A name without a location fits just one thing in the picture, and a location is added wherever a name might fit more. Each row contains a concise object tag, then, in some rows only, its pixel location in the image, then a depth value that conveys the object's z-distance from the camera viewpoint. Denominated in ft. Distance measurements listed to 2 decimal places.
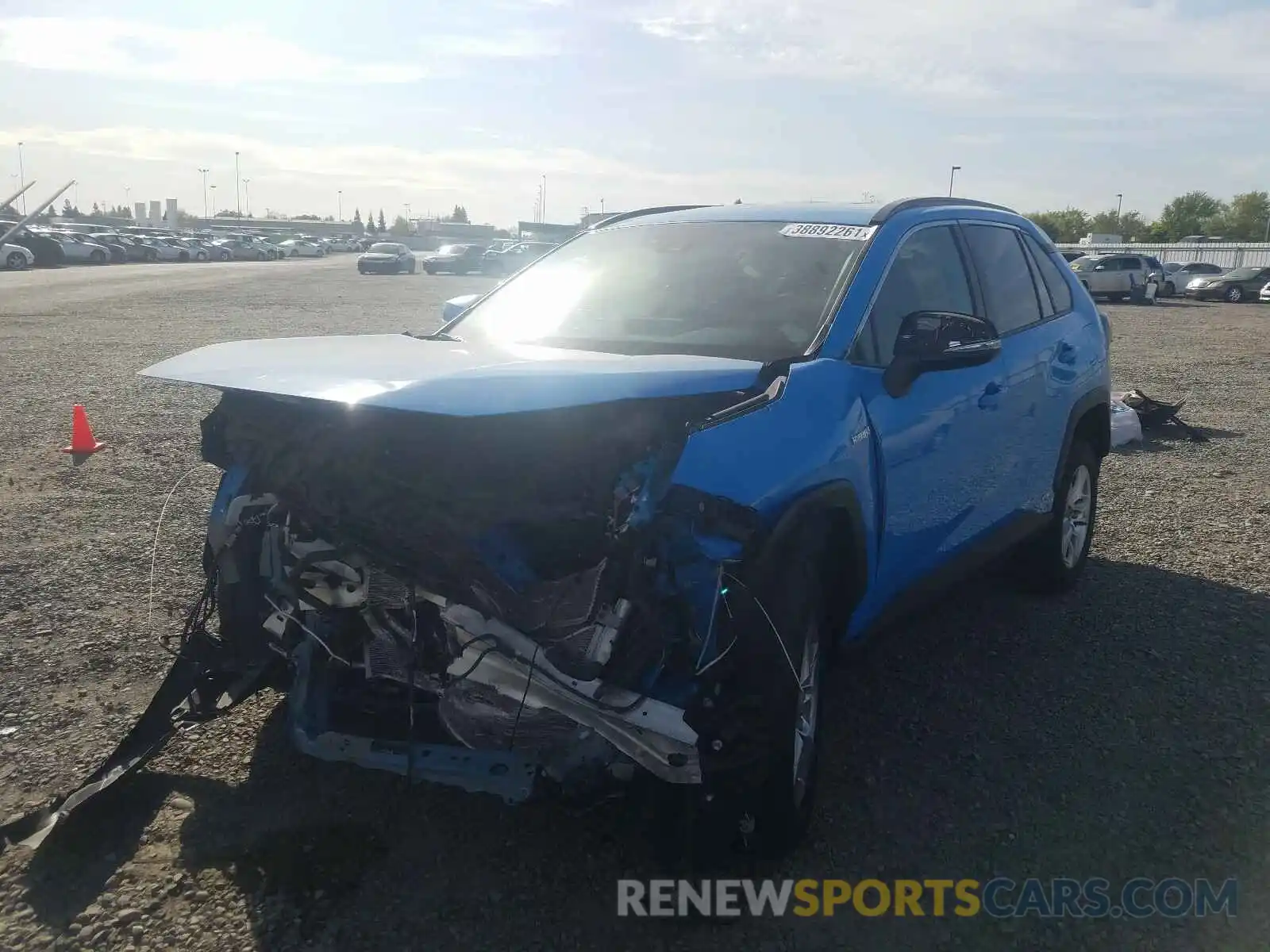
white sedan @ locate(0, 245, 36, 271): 133.49
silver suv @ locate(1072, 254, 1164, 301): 120.16
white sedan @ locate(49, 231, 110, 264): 158.81
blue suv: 9.25
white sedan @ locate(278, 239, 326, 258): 265.13
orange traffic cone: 27.37
